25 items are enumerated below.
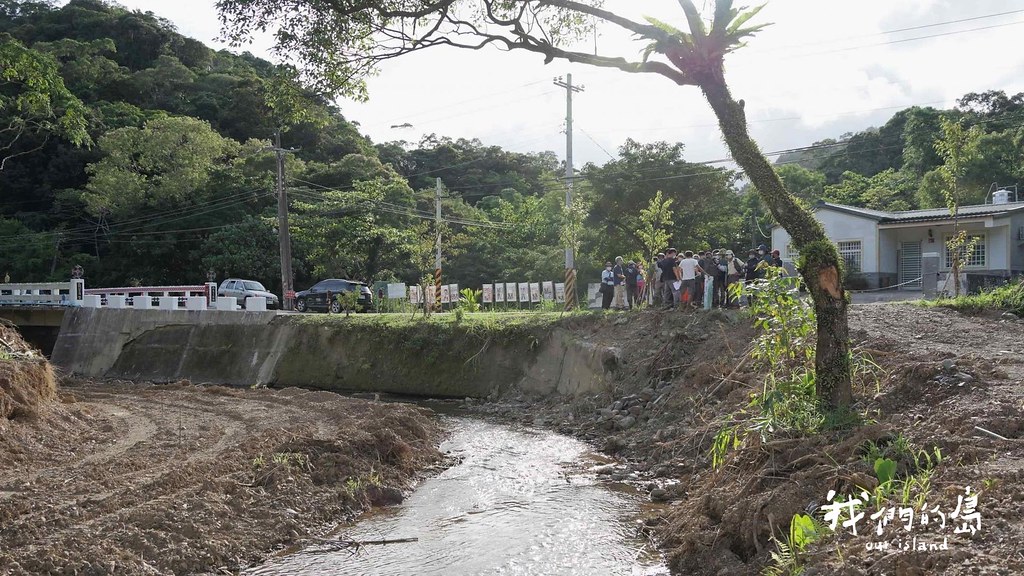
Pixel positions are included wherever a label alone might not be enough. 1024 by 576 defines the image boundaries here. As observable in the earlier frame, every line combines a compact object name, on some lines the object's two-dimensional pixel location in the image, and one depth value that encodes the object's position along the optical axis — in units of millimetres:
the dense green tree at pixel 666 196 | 35500
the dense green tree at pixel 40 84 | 13578
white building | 25891
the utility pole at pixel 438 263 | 30188
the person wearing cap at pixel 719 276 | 18500
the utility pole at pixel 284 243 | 33250
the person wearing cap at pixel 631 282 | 21125
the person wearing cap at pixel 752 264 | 17748
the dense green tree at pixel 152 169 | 43875
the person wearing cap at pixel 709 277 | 18422
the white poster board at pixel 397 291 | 32250
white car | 34000
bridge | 31656
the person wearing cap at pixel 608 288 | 21688
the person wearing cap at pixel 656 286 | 20359
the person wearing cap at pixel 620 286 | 21438
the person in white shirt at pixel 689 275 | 18641
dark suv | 31641
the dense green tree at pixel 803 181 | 46500
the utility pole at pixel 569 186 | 25500
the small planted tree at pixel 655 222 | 23078
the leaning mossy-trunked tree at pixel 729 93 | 9281
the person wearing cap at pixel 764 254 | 16125
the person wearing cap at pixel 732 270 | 18172
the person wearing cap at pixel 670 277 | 19094
